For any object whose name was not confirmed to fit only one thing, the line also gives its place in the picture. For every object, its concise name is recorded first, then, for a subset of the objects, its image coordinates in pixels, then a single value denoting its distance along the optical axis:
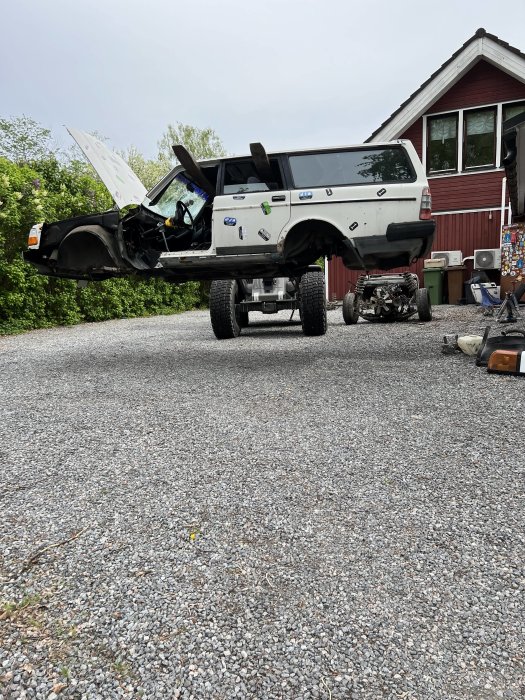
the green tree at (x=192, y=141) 31.53
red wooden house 12.20
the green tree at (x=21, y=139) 15.44
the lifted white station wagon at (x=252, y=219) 4.71
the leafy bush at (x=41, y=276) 8.66
